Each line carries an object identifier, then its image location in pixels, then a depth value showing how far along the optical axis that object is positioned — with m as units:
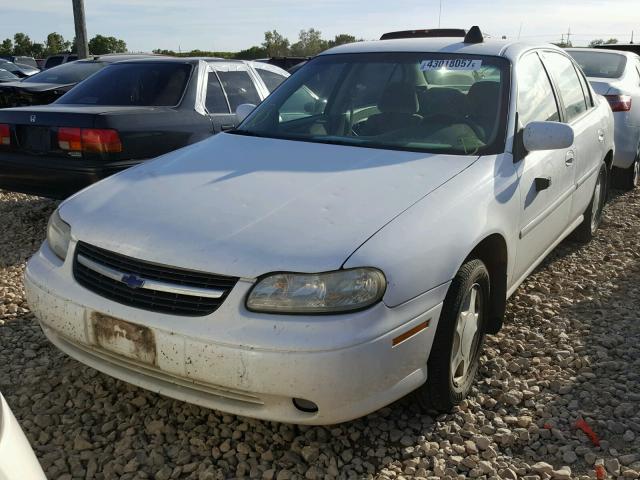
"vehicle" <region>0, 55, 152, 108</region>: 7.44
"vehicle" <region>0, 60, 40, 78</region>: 21.42
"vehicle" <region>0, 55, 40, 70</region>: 30.55
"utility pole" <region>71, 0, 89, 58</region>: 13.98
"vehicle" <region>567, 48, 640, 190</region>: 6.59
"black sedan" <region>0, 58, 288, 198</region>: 4.82
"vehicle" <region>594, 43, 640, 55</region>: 11.79
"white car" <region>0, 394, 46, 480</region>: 1.36
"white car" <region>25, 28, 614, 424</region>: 2.29
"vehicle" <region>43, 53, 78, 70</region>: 18.31
